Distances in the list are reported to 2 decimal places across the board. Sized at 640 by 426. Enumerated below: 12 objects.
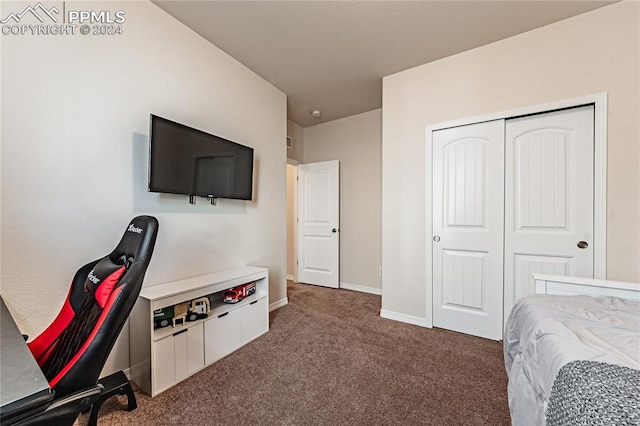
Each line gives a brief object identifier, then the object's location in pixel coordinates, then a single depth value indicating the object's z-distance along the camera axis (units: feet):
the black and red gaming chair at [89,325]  2.56
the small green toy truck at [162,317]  5.77
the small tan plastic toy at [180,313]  6.00
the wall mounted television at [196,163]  6.01
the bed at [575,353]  2.19
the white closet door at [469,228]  7.80
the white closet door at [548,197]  6.74
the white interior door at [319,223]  13.60
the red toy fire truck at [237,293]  7.41
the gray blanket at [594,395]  2.02
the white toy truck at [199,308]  6.37
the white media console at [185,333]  5.37
